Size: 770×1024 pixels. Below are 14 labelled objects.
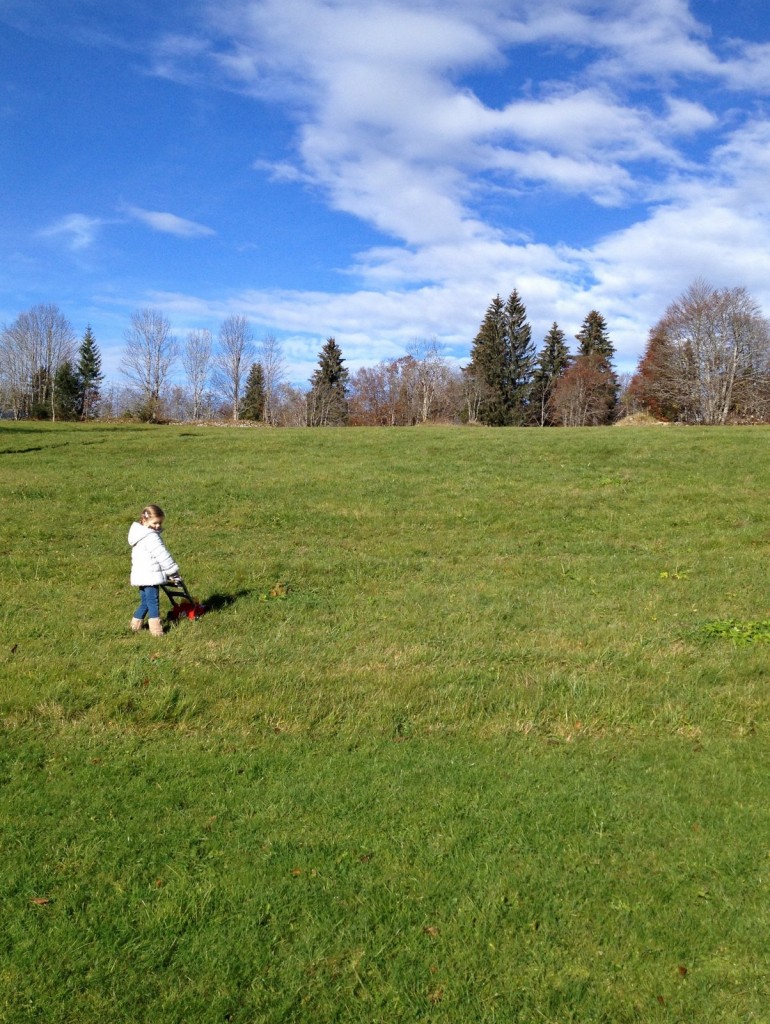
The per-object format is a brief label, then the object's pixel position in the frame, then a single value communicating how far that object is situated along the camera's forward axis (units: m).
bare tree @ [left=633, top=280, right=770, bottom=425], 56.94
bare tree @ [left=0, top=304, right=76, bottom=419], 83.25
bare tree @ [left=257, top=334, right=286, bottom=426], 86.19
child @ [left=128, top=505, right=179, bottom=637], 8.98
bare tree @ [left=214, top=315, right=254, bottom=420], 81.56
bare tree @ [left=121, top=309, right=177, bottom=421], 77.00
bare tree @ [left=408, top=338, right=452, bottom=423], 85.50
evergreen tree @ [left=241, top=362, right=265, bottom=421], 86.25
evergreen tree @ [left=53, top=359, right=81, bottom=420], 76.62
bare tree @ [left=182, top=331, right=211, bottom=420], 87.44
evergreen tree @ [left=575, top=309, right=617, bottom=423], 83.12
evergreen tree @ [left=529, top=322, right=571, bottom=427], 83.79
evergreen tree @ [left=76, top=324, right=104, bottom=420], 79.50
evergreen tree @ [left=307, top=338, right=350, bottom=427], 80.25
